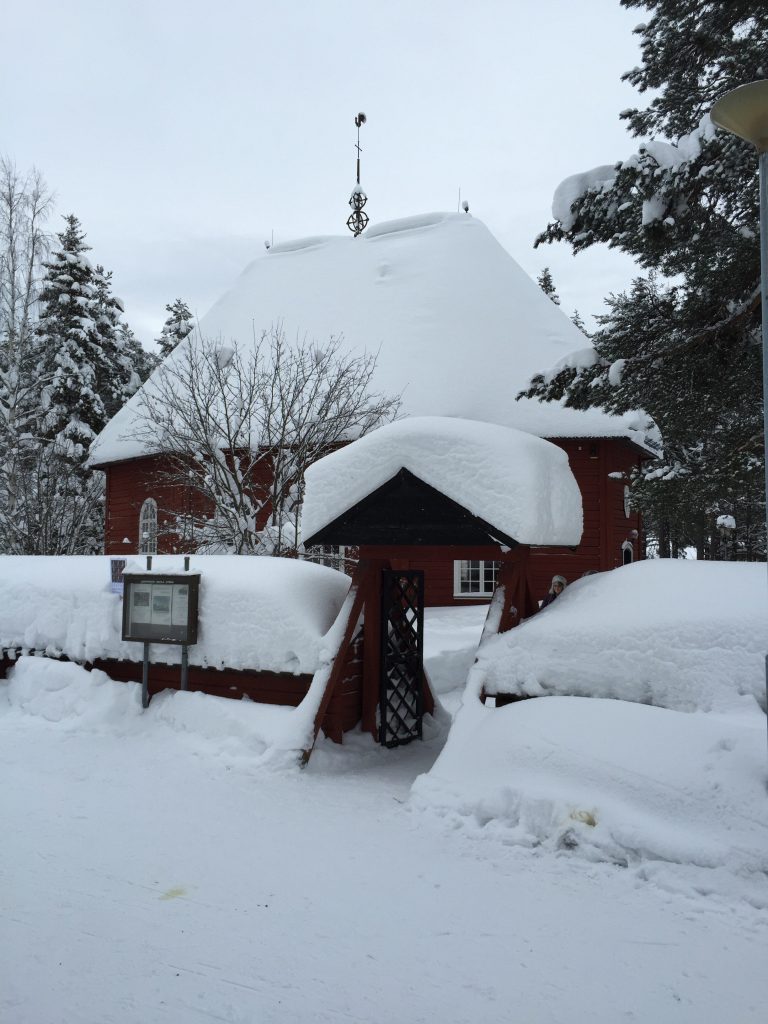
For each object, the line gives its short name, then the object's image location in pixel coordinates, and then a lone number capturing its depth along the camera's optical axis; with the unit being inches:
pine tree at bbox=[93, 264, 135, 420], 1063.6
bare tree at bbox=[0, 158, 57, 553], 671.8
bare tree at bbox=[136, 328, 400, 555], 501.0
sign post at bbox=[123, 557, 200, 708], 328.2
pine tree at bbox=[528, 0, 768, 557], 325.1
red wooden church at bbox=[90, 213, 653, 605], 664.4
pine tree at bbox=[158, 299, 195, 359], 1440.7
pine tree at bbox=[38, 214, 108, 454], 975.6
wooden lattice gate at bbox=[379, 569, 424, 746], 321.2
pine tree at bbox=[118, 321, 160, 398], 1120.2
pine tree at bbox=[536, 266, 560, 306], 1681.8
